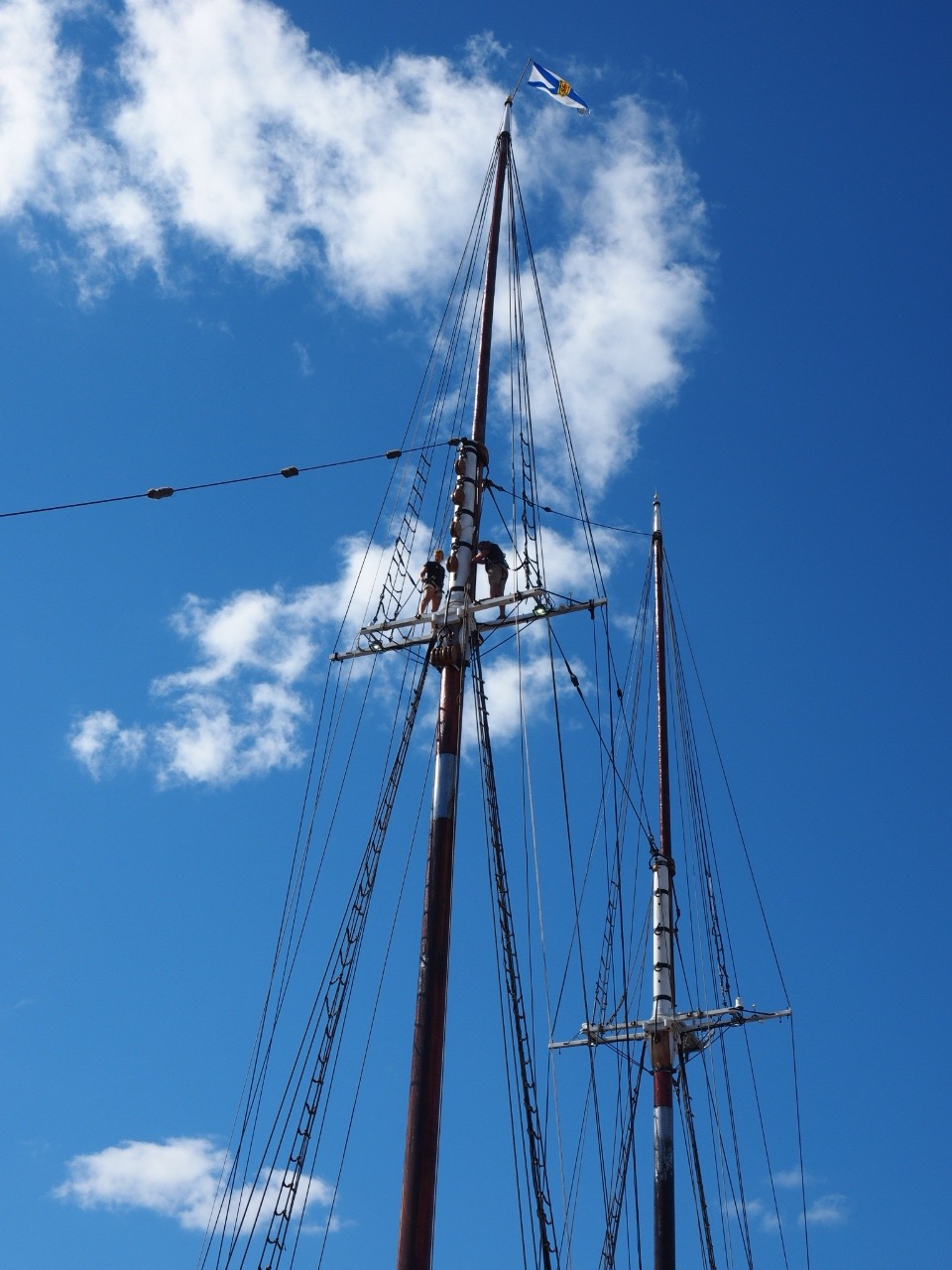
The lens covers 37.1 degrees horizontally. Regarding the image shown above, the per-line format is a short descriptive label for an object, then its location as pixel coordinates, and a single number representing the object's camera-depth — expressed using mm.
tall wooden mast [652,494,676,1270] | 30438
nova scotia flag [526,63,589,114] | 26906
